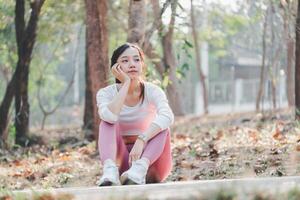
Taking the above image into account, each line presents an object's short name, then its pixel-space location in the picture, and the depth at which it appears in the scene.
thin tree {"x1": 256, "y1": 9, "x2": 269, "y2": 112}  17.67
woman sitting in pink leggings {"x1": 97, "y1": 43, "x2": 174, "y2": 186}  5.05
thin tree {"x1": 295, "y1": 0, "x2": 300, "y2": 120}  9.54
